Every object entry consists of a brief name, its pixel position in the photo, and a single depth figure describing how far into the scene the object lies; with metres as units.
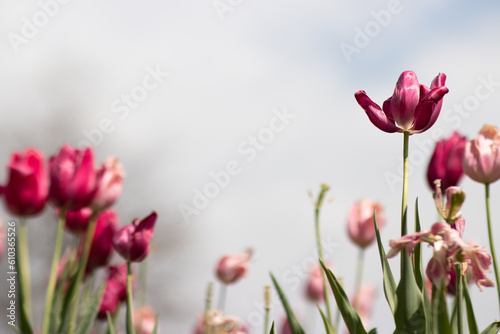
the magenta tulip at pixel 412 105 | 2.86
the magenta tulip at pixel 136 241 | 3.54
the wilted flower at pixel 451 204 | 2.49
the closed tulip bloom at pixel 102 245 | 5.07
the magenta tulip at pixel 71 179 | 4.22
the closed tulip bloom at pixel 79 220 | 5.16
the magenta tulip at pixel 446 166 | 3.85
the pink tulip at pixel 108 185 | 4.54
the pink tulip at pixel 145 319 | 6.09
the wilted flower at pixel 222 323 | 4.36
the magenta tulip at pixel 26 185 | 4.47
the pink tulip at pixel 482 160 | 3.27
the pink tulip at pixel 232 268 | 6.05
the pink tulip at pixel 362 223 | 5.72
